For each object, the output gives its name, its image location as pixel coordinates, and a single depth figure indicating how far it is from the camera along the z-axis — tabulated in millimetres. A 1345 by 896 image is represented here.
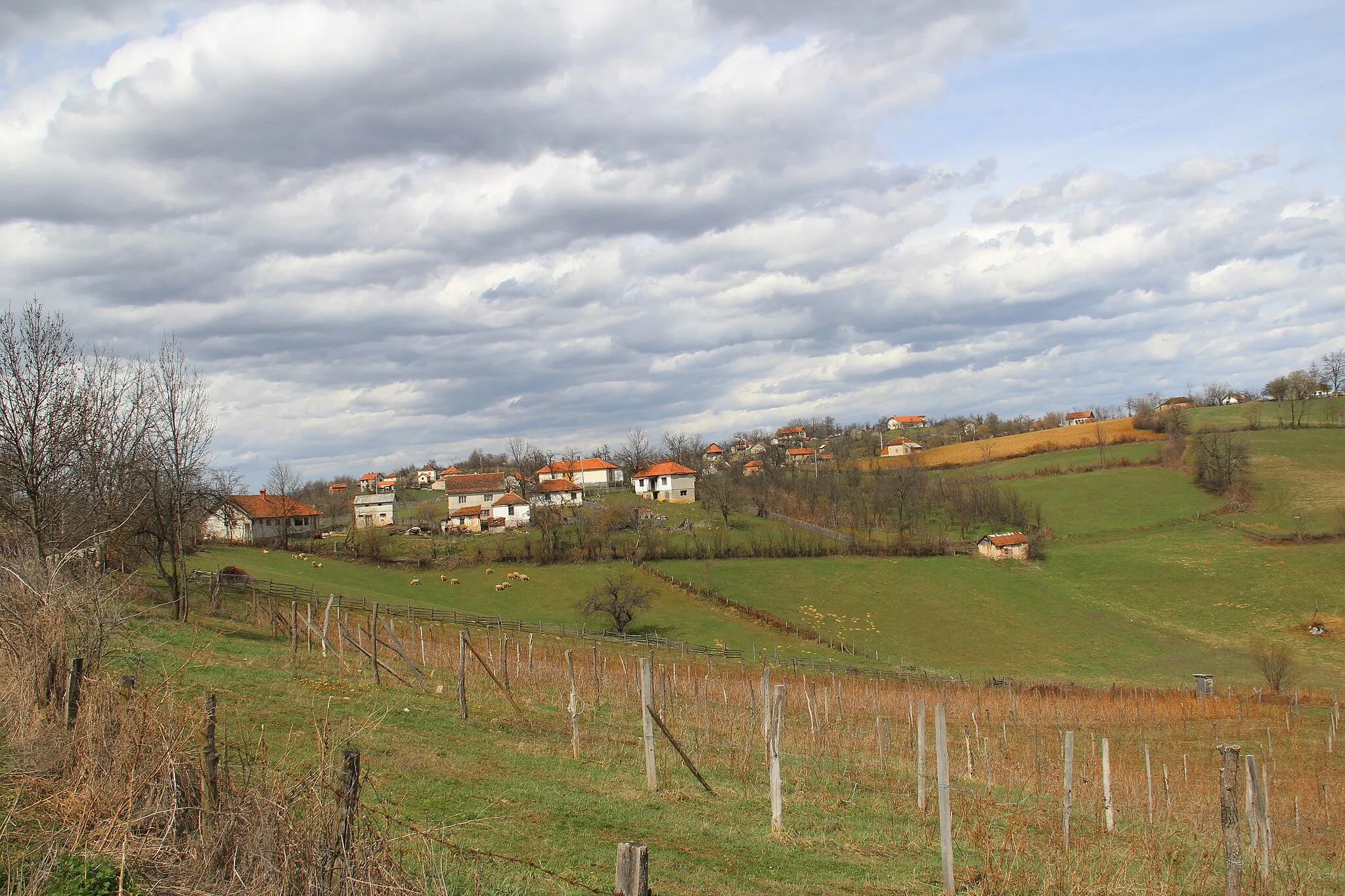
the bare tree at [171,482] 33812
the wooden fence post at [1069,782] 11047
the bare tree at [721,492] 89750
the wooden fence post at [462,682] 17250
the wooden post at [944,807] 9180
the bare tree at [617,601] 54469
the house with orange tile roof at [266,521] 83188
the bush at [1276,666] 40062
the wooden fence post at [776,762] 10914
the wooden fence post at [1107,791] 12537
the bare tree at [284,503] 79375
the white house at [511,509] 101188
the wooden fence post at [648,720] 12578
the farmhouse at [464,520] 95688
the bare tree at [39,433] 25625
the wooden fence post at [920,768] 12742
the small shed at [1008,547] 75562
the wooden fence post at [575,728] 14664
